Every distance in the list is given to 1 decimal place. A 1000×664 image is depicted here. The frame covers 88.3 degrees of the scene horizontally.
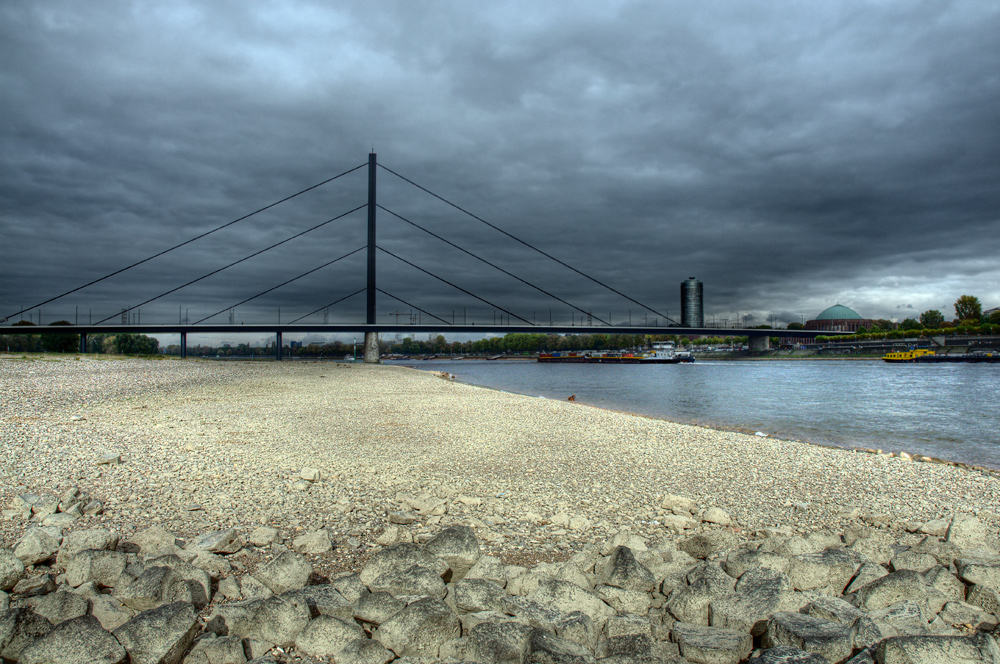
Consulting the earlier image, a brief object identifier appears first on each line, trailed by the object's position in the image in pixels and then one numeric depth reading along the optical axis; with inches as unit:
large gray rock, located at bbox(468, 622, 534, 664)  100.6
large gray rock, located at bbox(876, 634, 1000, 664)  95.8
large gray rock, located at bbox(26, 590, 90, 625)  108.9
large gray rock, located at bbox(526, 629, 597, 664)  97.9
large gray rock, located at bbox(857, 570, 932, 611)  119.6
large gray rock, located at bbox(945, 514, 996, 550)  153.0
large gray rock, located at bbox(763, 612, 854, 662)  101.0
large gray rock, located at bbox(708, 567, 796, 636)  112.6
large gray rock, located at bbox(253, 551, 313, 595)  126.3
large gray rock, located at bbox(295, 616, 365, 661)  103.7
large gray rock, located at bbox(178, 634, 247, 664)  99.1
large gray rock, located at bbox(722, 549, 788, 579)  133.0
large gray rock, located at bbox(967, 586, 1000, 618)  118.3
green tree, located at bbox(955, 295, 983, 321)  3951.8
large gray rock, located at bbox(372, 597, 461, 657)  104.6
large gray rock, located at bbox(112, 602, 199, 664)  97.9
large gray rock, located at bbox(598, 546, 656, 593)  127.1
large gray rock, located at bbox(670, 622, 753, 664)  101.8
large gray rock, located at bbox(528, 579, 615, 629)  116.2
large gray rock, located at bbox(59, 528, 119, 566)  133.0
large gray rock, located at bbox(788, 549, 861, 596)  128.7
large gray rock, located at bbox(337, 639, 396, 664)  100.3
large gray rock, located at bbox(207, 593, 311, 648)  106.9
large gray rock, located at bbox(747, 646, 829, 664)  96.0
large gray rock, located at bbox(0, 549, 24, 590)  119.5
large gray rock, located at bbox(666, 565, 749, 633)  116.3
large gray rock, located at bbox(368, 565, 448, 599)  123.0
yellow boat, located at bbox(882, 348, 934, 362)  2687.0
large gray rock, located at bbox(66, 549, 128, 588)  124.3
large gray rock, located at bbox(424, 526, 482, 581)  137.7
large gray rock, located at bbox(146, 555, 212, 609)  117.5
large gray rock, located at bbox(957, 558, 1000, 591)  123.9
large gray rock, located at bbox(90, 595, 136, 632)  110.7
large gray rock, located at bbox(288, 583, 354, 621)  115.3
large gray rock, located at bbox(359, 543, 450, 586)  130.5
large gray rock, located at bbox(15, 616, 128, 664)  96.5
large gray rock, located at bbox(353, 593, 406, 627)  112.9
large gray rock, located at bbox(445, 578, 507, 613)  119.0
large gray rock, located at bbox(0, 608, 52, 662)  100.1
